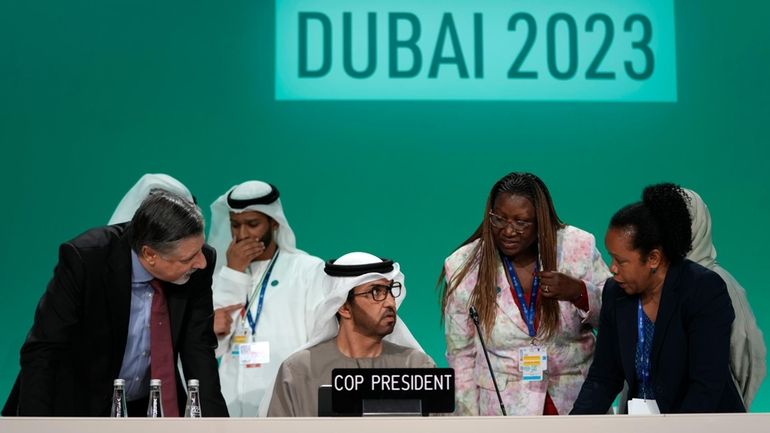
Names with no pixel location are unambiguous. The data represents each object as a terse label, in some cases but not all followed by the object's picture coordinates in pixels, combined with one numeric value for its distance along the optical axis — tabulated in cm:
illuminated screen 1060
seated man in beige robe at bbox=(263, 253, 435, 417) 713
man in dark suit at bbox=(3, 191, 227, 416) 644
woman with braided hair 732
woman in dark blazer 640
